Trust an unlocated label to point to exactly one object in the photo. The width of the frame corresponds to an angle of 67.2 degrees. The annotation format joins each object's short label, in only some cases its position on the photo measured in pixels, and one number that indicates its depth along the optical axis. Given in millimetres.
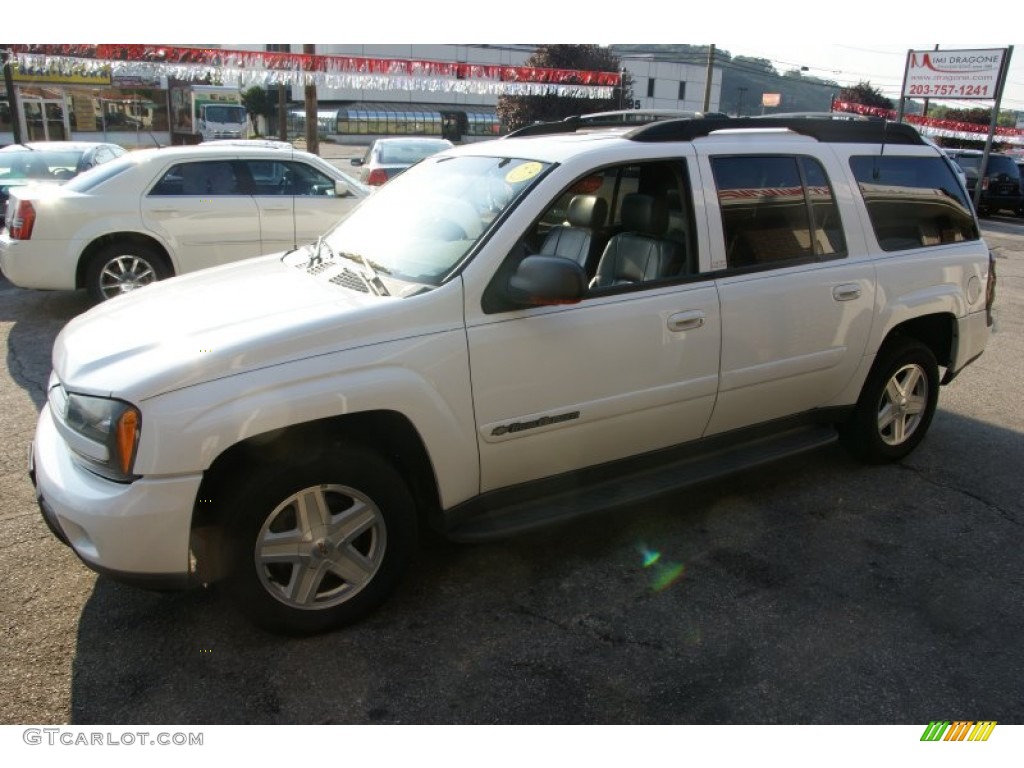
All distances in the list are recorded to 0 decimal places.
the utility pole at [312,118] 18438
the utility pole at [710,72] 27566
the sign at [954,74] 21609
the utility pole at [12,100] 18348
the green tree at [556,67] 41438
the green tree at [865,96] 56219
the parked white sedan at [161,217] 7195
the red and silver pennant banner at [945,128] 37281
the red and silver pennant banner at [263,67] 16500
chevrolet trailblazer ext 2621
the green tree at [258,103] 61438
